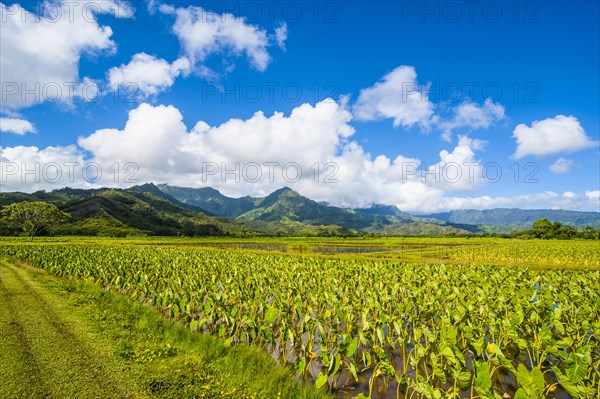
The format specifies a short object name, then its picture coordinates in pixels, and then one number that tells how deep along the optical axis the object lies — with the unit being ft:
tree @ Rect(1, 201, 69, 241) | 313.12
